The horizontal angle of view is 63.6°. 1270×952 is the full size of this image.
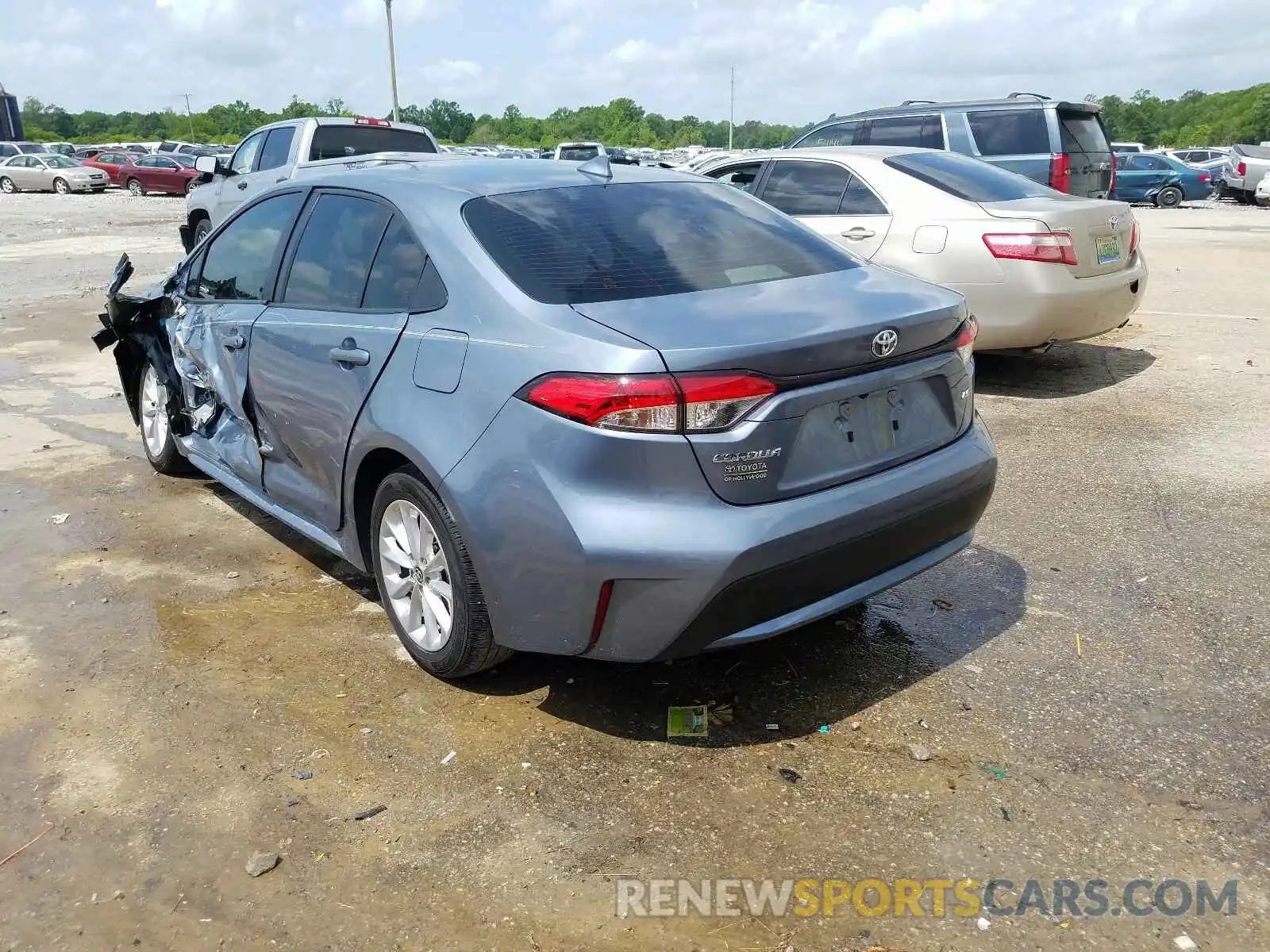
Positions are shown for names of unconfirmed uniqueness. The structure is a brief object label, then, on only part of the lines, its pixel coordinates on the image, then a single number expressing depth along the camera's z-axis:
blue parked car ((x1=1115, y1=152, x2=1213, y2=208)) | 27.47
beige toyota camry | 6.82
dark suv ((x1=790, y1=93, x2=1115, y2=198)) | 10.20
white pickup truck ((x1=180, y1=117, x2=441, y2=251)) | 11.38
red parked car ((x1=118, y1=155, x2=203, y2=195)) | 33.12
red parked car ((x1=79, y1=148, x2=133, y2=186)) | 35.34
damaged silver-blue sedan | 2.78
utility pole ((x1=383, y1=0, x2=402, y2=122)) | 40.88
